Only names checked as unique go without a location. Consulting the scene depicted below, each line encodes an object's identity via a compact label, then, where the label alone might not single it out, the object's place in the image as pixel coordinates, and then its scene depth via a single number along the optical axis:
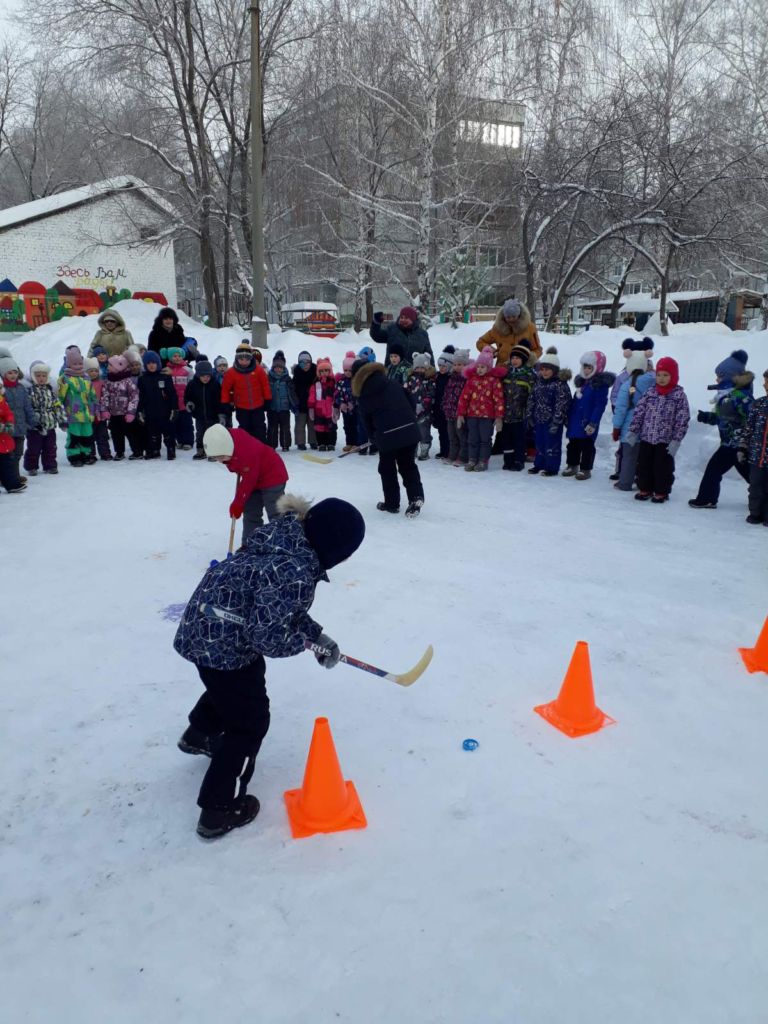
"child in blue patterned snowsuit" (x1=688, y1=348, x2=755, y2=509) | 6.89
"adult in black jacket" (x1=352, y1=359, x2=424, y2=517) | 6.66
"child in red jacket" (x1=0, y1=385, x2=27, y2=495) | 7.61
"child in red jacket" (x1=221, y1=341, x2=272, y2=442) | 8.96
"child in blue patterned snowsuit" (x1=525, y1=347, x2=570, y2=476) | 8.54
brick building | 22.22
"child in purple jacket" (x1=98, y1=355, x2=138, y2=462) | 9.55
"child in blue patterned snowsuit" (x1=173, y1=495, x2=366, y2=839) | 2.45
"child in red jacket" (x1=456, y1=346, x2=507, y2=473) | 8.77
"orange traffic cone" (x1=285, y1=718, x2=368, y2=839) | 2.65
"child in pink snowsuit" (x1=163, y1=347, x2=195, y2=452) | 10.22
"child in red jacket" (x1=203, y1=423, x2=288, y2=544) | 4.65
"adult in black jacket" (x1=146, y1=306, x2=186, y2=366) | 11.40
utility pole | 13.70
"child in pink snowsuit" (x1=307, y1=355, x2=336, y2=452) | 10.28
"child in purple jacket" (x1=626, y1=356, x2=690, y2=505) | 7.30
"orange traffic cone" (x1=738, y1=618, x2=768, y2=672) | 3.87
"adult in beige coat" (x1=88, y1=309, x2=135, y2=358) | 10.76
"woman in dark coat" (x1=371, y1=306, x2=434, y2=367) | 9.37
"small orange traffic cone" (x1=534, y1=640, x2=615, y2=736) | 3.32
